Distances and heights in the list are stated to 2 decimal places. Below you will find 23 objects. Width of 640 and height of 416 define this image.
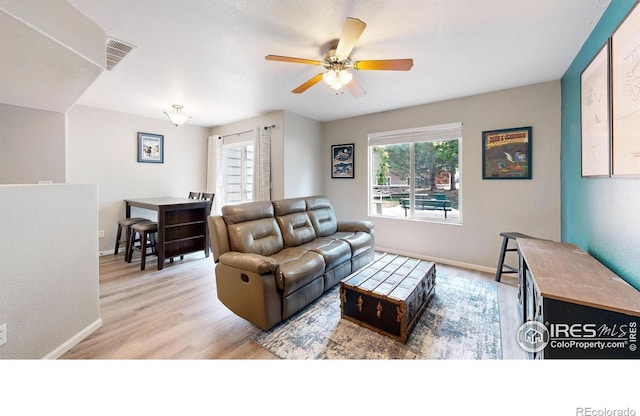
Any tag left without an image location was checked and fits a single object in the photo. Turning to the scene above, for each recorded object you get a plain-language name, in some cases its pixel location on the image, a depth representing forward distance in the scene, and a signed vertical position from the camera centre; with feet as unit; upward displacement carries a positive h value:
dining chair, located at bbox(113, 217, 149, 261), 11.87 -1.13
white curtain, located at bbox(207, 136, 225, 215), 16.62 +2.35
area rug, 5.65 -3.35
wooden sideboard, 3.46 -1.62
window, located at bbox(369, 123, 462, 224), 11.68 +1.66
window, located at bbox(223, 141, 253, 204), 16.17 +2.23
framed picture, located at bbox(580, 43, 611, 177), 5.17 +2.10
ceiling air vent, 6.70 +4.51
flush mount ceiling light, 11.78 +4.30
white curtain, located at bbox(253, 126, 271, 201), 13.73 +2.53
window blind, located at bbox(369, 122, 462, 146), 11.28 +3.55
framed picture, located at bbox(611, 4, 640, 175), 4.09 +1.97
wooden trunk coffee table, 6.02 -2.43
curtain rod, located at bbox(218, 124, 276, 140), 13.56 +4.55
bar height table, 11.01 -0.97
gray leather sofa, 6.43 -1.61
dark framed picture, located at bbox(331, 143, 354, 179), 14.66 +2.71
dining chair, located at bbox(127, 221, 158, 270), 10.96 -1.44
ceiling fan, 5.16 +3.66
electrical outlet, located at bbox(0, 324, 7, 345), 4.48 -2.37
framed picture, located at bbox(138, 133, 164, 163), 14.29 +3.45
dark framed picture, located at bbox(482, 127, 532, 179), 9.71 +2.13
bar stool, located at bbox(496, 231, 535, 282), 9.20 -1.90
